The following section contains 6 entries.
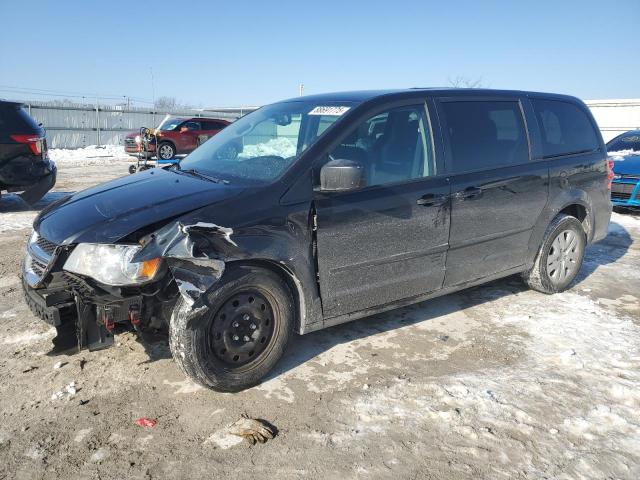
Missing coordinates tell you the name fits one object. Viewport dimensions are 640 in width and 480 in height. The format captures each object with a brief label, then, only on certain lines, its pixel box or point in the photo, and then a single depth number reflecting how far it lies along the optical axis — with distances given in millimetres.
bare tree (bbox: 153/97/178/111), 72438
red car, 18969
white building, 24297
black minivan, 2736
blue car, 8648
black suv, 7676
